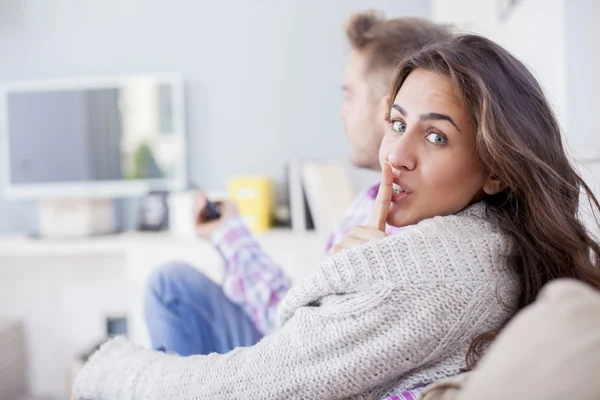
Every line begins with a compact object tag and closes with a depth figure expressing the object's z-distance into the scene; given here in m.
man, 1.34
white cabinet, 2.64
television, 2.52
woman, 0.69
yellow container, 2.32
